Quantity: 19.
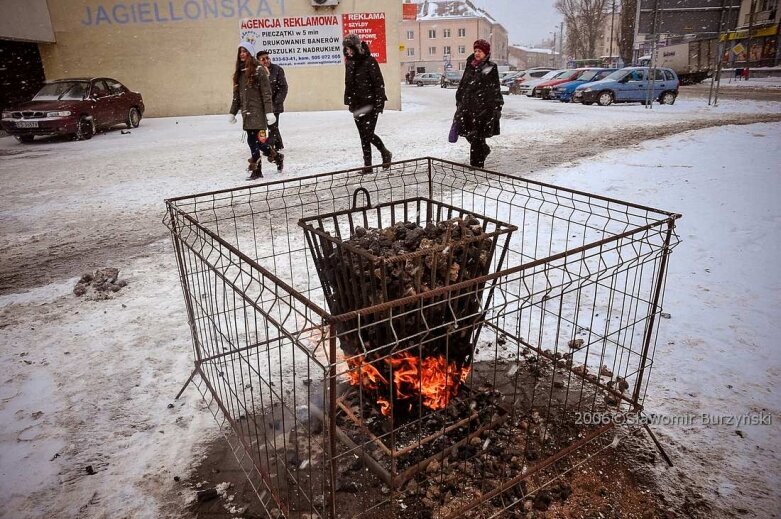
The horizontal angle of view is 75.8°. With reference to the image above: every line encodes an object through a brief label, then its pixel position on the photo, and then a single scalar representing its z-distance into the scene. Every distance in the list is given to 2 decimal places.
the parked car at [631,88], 17.36
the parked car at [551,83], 21.49
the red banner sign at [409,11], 19.88
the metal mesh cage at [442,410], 2.18
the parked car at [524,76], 27.16
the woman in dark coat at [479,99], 6.33
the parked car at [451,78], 37.06
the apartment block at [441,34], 66.88
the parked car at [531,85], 23.63
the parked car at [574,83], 20.14
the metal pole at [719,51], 14.87
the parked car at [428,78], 43.22
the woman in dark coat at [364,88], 7.21
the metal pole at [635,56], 29.14
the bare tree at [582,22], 47.38
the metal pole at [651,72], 16.36
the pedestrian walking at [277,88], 8.49
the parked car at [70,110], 12.01
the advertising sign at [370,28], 16.50
